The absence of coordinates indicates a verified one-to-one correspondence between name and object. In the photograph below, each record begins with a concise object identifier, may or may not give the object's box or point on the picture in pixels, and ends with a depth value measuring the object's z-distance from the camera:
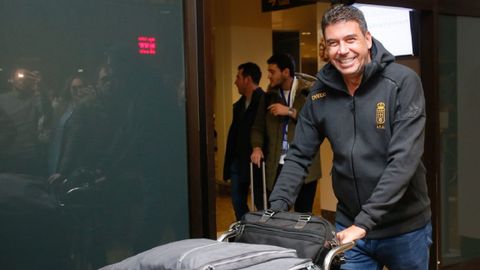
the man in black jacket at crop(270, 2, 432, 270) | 2.22
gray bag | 1.64
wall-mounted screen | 4.91
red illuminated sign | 3.31
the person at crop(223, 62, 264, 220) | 5.45
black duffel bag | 1.88
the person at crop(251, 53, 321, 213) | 4.98
